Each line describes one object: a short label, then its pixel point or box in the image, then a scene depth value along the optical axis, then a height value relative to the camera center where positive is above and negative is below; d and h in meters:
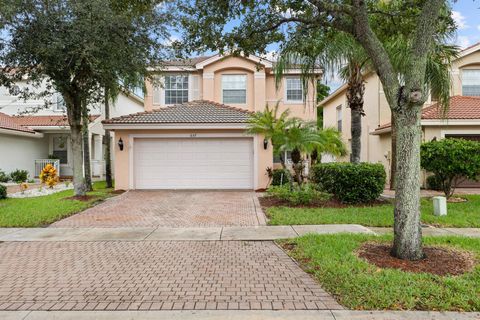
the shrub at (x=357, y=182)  11.23 -0.84
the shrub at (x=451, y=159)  11.15 -0.12
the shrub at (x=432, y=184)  15.44 -1.30
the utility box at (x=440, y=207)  9.34 -1.39
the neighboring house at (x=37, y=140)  19.61 +1.21
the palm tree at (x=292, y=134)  11.50 +0.76
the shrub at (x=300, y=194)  11.21 -1.25
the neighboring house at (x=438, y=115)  16.22 +2.11
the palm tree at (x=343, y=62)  8.70 +2.94
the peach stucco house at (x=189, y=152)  15.44 +0.28
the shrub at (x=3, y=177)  18.41 -0.92
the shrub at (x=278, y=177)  15.66 -0.91
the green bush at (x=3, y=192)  13.08 -1.23
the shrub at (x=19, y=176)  19.25 -0.91
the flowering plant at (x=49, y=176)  16.36 -0.82
